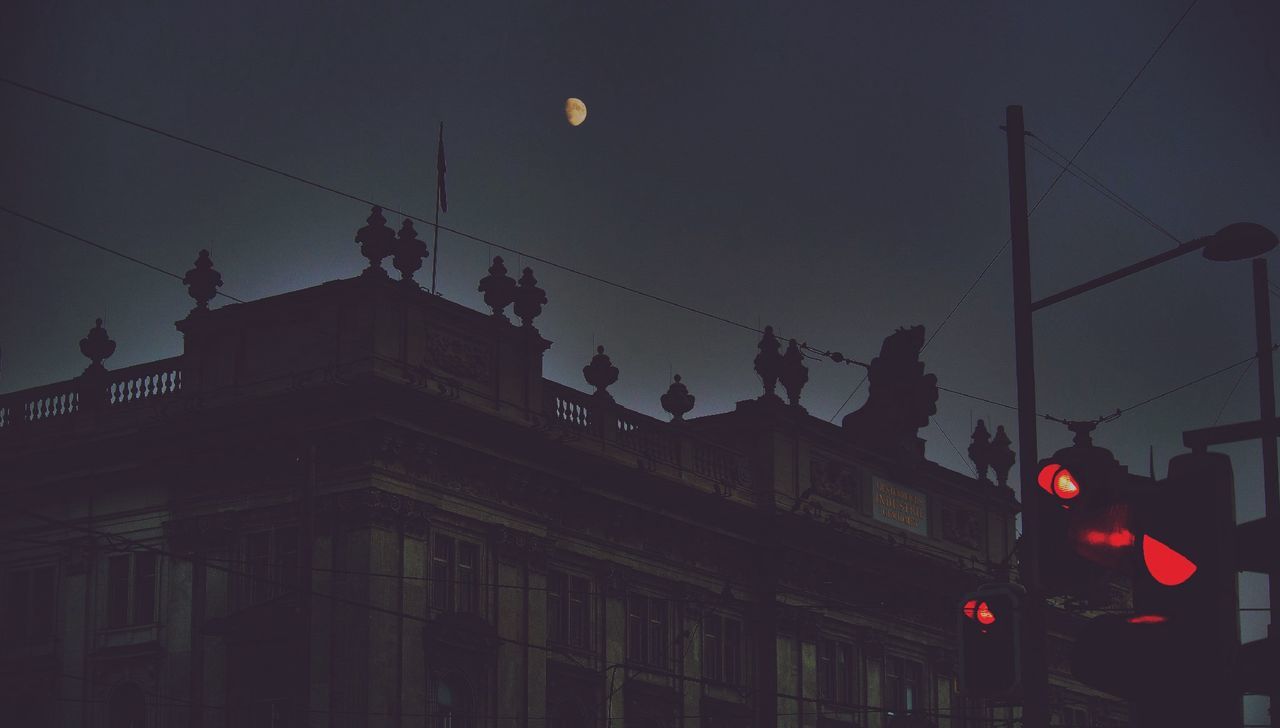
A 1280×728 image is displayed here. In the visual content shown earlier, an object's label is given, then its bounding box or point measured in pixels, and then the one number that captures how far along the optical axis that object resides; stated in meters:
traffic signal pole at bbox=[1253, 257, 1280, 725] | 33.88
